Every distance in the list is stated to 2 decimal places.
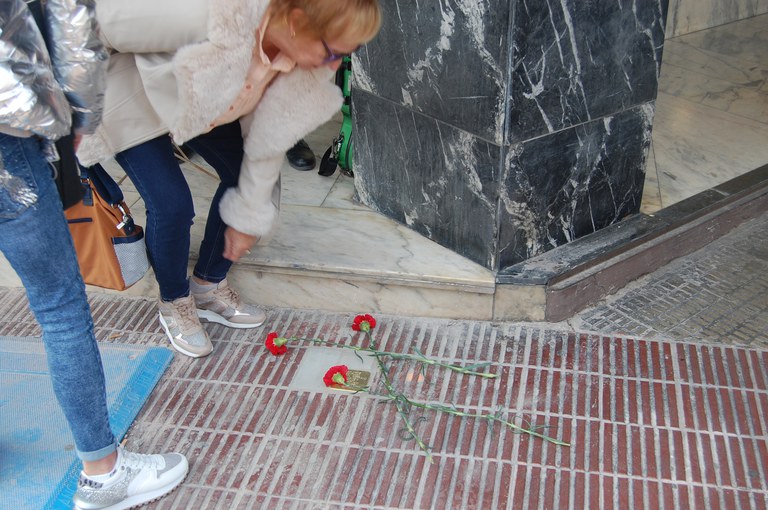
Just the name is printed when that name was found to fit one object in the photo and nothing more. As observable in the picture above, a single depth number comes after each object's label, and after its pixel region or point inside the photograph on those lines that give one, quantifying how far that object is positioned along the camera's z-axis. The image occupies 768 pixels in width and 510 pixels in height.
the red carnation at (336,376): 2.72
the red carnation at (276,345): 2.93
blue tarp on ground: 2.41
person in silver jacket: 1.68
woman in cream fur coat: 2.04
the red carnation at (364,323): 3.02
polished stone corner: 2.75
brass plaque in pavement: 2.79
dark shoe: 3.89
